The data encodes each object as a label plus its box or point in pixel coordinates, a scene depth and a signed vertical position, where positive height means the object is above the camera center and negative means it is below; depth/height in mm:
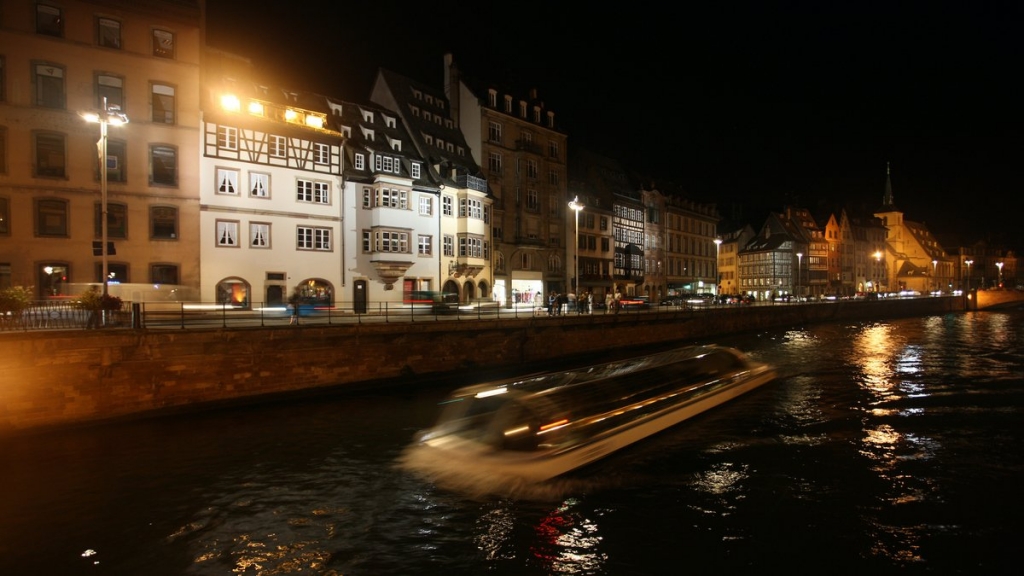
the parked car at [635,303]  46803 -880
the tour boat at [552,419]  12445 -2853
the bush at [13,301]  18312 -51
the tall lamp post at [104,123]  21453 +6176
